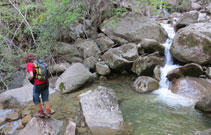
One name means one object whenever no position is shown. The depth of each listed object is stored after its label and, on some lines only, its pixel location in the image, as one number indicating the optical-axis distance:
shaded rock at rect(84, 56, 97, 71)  8.40
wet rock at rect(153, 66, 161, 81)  7.16
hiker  3.64
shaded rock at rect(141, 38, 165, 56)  7.81
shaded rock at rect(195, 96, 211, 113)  4.59
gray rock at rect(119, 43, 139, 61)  7.61
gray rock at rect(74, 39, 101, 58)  9.00
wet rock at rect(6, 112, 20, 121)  4.69
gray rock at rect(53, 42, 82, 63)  8.87
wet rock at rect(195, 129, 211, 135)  3.19
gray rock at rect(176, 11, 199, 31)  10.25
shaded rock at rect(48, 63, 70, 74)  8.20
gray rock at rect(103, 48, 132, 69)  7.60
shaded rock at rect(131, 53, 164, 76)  7.18
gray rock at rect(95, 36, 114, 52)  9.23
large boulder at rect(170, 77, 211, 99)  5.81
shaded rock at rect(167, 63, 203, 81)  6.39
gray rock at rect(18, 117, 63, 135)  3.51
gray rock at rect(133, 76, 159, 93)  6.46
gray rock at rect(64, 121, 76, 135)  3.67
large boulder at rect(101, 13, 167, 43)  9.19
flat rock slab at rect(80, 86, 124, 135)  4.00
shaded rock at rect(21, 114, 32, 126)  4.40
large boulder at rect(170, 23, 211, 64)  6.62
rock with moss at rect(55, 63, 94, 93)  6.68
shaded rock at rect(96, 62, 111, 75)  7.92
